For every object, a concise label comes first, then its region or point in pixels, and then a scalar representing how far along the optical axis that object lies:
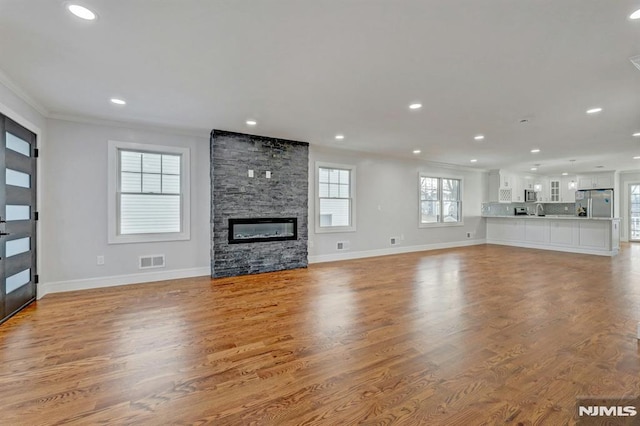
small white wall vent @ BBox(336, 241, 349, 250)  6.80
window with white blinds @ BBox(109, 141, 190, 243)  4.62
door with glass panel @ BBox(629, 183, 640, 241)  10.30
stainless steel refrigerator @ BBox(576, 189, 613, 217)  9.94
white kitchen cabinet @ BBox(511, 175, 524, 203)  10.06
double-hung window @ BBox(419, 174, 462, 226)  8.44
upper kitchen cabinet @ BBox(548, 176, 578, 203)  11.07
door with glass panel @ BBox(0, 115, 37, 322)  3.14
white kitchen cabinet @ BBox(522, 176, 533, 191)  10.56
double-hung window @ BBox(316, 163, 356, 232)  6.62
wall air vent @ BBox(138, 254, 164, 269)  4.80
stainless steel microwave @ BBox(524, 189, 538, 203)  10.61
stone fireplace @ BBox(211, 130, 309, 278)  5.16
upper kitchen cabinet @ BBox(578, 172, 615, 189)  10.07
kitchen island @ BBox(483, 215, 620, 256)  7.38
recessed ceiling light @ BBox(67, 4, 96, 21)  1.97
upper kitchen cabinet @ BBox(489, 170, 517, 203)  9.60
